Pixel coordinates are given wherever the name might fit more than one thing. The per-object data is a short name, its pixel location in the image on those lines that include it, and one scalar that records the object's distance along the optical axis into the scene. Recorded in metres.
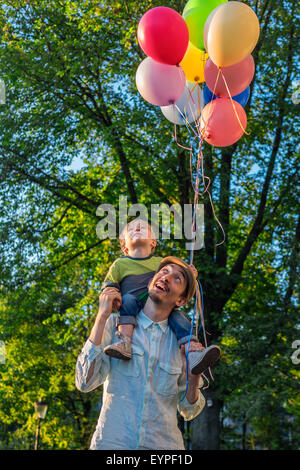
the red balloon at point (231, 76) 3.92
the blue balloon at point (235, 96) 4.34
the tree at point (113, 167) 9.40
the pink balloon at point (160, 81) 3.94
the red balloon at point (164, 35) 3.68
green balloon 4.17
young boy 2.49
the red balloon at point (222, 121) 3.94
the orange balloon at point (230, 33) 3.63
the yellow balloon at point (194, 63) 4.31
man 2.37
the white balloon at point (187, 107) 4.51
